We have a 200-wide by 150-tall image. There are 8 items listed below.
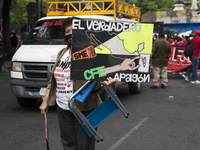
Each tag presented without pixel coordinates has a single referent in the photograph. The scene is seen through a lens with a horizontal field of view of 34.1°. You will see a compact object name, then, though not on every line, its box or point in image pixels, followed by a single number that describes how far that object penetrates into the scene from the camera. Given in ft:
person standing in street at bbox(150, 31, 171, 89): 36.88
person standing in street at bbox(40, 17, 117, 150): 11.18
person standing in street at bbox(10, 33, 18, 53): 75.00
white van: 23.61
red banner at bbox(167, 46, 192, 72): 48.67
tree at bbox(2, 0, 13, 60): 65.60
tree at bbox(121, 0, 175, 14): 208.24
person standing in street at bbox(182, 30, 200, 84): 40.19
